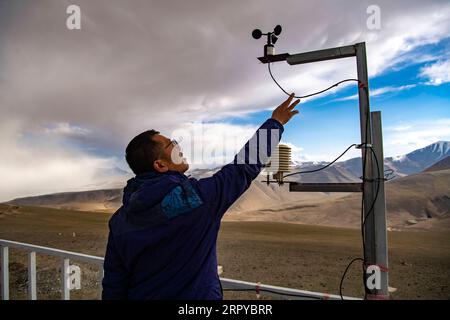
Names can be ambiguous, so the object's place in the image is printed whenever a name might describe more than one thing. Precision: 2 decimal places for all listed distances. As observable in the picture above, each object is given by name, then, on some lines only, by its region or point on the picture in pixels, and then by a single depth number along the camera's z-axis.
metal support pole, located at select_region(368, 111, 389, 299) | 1.83
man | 1.39
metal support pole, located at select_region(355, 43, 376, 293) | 1.88
